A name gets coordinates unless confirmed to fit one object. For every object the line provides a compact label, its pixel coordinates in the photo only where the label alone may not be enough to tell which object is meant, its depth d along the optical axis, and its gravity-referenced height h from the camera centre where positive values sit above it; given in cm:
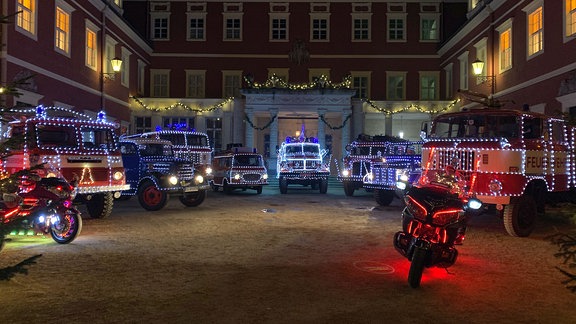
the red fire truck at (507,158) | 1024 +23
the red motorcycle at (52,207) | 843 -75
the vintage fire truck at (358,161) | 1933 +21
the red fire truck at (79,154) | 1043 +21
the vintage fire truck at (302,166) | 2081 -1
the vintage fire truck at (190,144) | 1906 +84
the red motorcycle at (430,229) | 631 -86
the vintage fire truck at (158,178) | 1416 -41
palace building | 2934 +684
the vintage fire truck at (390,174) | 1457 -21
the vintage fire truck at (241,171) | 2062 -26
